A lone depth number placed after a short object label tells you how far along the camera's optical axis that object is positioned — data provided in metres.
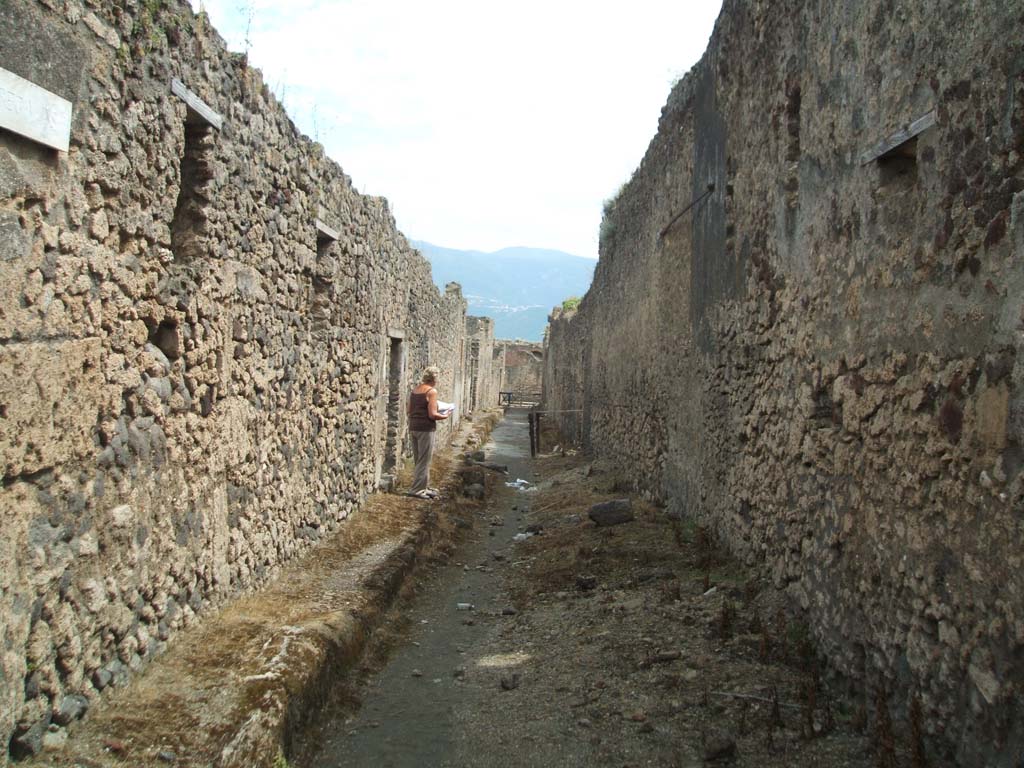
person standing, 9.03
